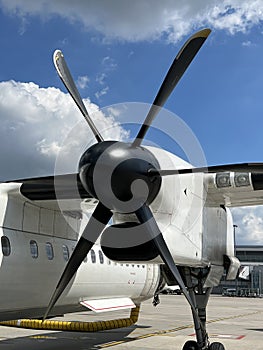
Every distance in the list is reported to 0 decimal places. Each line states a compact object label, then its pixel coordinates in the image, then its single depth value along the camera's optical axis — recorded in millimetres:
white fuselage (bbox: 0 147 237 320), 9227
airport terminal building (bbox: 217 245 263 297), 66062
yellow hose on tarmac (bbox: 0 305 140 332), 13336
